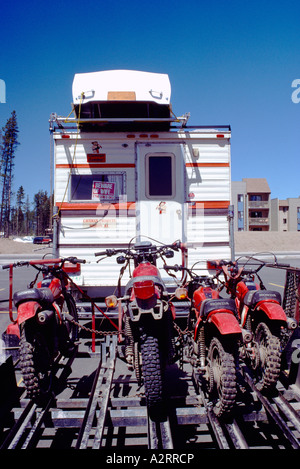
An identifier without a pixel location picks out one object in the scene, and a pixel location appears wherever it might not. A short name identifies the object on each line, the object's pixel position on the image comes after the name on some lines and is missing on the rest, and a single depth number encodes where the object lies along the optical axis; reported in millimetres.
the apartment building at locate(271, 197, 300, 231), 66750
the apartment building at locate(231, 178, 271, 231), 61719
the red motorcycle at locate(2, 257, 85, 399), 3252
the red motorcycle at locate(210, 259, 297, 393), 3316
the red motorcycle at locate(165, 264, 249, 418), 2959
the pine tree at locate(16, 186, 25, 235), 74156
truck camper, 6465
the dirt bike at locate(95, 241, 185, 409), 3012
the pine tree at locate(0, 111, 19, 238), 45156
